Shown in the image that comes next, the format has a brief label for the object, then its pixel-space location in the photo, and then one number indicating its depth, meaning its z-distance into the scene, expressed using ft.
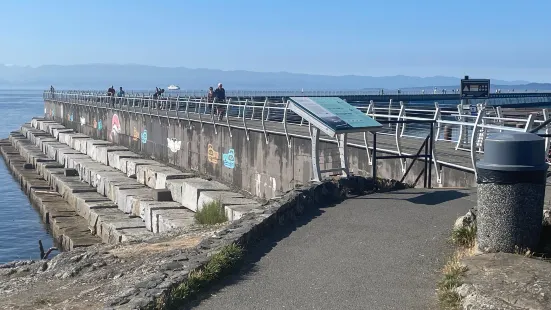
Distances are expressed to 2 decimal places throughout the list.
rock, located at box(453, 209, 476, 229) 27.43
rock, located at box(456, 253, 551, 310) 19.12
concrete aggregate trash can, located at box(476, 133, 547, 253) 23.17
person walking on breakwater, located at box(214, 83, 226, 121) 99.08
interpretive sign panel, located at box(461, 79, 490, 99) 94.32
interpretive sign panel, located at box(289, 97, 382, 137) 38.75
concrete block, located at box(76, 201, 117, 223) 80.43
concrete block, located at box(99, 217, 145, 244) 66.27
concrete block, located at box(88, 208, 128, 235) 73.33
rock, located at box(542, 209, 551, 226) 25.44
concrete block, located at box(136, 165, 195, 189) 83.79
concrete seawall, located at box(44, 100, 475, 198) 55.67
